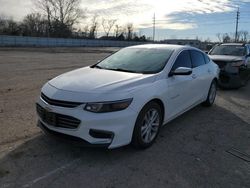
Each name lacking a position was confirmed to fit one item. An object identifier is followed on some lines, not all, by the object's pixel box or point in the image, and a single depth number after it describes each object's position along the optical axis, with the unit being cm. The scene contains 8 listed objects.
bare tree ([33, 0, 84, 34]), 5209
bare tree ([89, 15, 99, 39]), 5895
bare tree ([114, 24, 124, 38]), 6395
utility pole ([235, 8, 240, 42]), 4346
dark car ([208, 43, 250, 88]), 663
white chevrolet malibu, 254
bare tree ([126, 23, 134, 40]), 6395
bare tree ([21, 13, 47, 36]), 4989
